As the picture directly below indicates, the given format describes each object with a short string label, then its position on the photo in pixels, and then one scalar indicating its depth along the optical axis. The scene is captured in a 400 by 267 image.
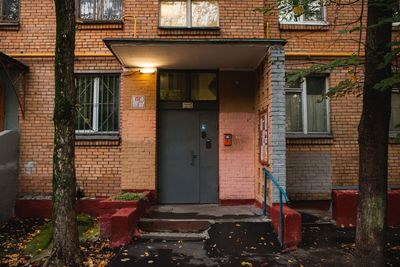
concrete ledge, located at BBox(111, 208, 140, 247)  5.61
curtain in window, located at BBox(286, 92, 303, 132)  8.28
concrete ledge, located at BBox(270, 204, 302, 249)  5.53
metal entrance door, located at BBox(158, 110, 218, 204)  7.94
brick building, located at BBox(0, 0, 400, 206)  7.83
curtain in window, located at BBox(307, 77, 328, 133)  8.30
